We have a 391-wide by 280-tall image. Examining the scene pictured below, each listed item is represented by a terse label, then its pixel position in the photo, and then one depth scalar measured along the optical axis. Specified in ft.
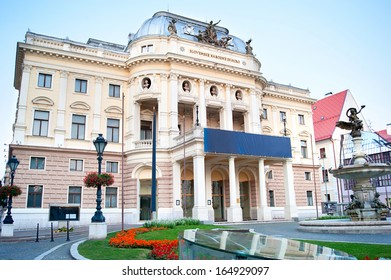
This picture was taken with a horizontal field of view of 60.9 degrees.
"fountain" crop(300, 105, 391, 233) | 49.70
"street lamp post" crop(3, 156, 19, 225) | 61.98
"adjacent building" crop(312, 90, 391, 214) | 157.22
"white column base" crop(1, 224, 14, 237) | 59.21
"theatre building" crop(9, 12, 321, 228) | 87.92
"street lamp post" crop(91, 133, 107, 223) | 50.01
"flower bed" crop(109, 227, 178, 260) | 28.43
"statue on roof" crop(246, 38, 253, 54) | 117.08
